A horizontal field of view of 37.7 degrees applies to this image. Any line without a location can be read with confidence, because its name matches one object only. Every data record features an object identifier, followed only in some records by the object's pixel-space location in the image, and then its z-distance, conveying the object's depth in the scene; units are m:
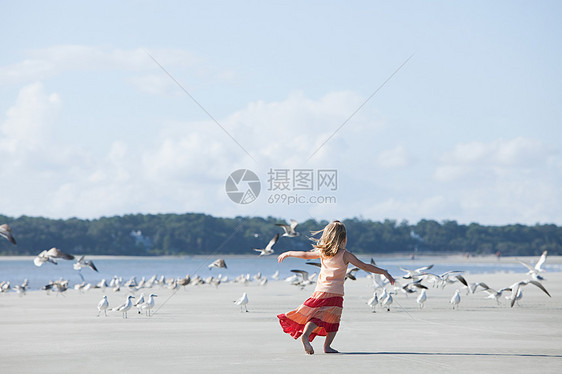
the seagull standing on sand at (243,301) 20.80
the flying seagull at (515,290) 20.16
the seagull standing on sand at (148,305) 19.52
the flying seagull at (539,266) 21.73
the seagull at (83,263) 25.30
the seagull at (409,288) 21.80
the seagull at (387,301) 19.84
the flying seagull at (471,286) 20.99
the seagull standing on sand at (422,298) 20.95
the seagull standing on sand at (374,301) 19.32
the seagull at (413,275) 21.63
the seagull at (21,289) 31.05
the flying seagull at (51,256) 19.72
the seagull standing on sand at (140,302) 19.48
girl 10.52
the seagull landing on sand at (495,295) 22.44
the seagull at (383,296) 20.11
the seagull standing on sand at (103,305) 18.85
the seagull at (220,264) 31.44
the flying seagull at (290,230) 25.62
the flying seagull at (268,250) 26.26
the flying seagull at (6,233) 18.08
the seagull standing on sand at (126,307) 18.66
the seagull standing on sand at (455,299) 20.86
